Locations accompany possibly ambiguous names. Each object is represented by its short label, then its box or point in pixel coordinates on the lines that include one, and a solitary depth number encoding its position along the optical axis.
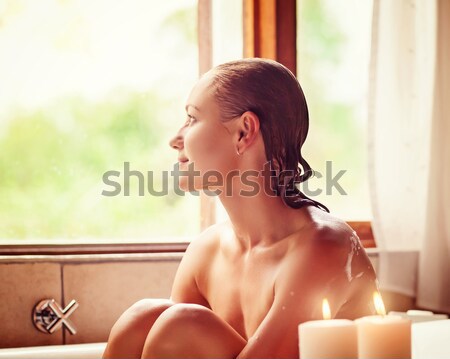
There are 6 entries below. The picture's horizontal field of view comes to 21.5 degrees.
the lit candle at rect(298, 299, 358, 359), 1.40
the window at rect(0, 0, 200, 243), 2.50
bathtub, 2.14
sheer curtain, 2.78
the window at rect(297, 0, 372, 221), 2.91
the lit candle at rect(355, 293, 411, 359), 1.41
